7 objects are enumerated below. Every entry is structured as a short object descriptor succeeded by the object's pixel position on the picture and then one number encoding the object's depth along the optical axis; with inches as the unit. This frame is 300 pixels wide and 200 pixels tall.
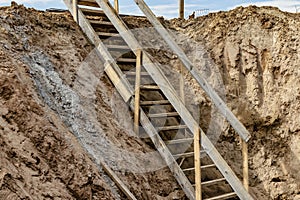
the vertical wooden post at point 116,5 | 290.2
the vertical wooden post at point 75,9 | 277.6
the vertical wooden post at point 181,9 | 359.3
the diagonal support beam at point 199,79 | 210.4
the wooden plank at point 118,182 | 185.1
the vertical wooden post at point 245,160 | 208.6
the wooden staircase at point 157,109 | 219.5
